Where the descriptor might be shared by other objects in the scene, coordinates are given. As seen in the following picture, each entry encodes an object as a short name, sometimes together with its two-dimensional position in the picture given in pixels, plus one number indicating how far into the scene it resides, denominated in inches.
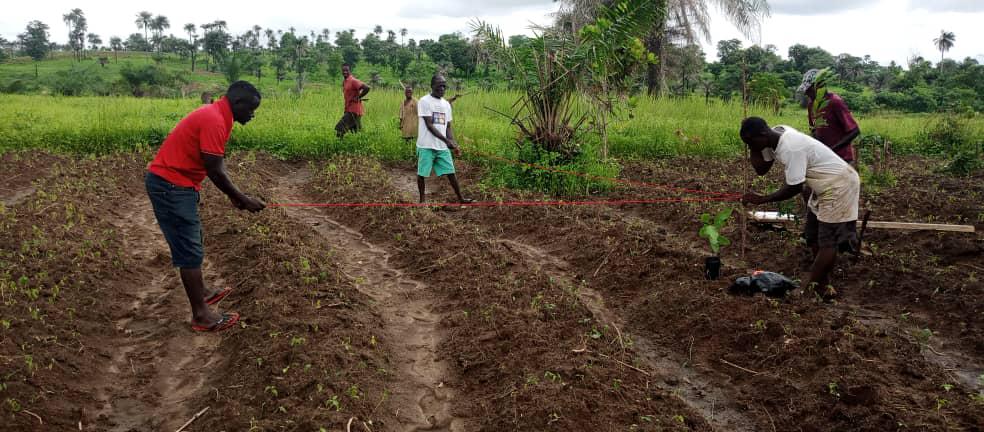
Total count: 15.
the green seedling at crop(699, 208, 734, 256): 210.1
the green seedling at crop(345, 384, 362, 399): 149.3
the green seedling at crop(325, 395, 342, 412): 143.4
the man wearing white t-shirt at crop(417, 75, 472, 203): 315.6
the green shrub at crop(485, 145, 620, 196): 365.4
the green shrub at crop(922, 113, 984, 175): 517.7
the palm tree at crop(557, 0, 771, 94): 852.9
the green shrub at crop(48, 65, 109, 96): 1150.5
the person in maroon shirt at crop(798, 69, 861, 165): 234.1
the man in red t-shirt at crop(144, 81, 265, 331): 181.6
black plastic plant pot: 220.8
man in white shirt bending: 197.6
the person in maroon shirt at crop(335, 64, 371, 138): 479.2
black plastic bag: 201.2
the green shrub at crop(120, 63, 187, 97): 1280.8
